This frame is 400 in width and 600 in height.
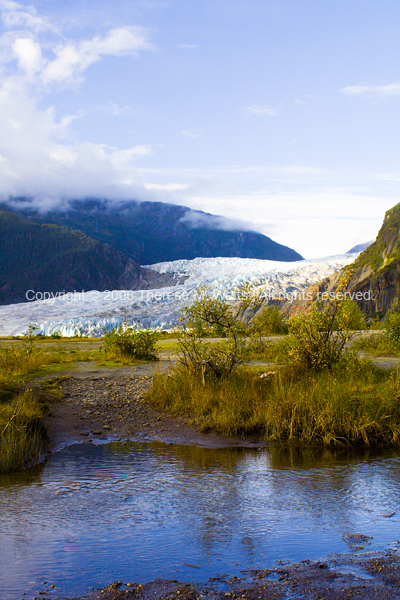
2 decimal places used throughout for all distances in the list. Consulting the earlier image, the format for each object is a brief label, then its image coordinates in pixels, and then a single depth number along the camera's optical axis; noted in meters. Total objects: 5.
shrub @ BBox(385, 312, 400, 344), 18.62
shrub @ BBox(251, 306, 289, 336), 25.52
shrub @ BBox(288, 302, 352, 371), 12.87
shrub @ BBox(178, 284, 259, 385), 12.84
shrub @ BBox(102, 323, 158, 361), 18.19
